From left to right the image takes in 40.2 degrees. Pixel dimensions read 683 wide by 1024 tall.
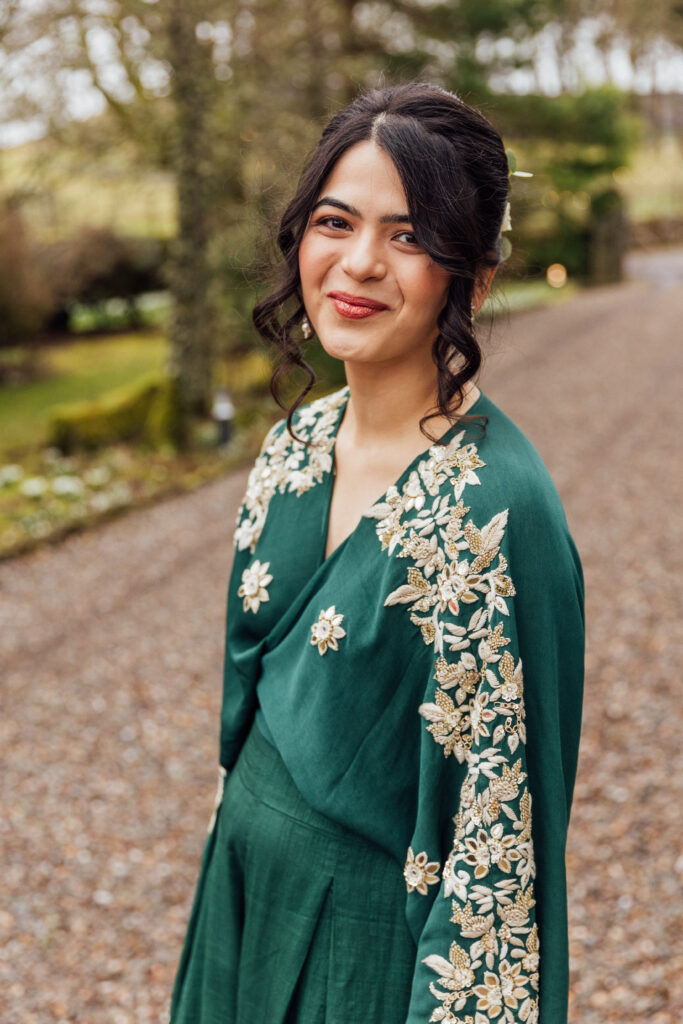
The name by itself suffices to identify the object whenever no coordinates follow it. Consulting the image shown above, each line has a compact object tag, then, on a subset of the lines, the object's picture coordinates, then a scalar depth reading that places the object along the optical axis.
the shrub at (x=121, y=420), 9.98
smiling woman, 1.43
